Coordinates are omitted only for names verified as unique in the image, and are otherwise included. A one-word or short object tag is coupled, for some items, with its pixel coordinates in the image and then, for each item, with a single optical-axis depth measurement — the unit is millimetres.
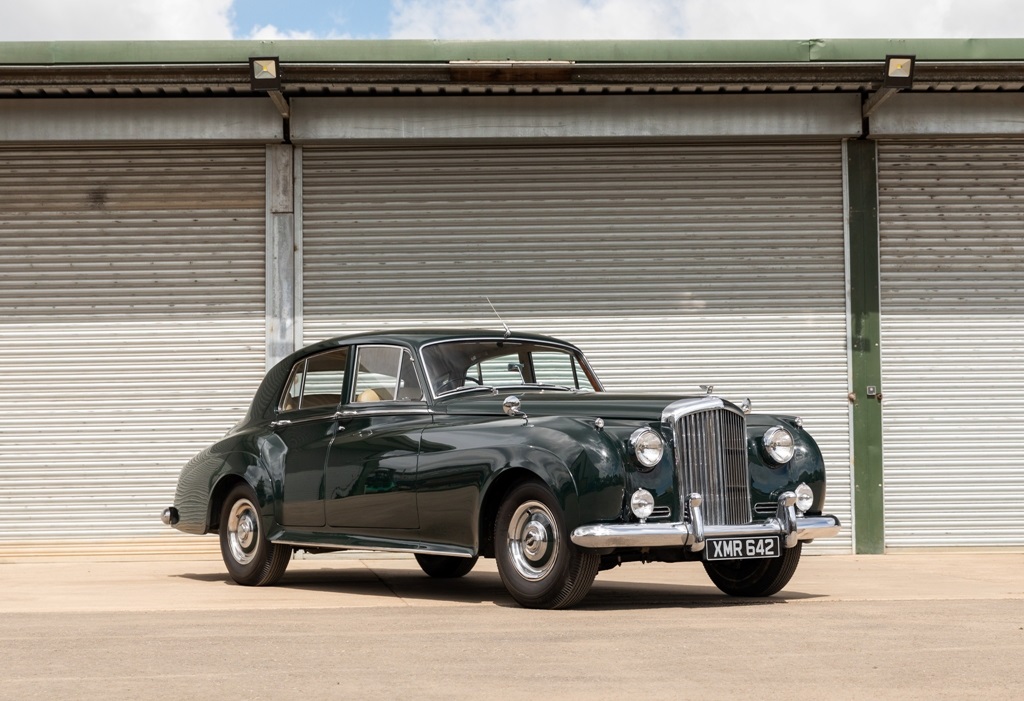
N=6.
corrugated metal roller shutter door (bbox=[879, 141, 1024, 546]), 13875
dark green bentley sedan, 7402
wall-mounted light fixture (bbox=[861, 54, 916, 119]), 12750
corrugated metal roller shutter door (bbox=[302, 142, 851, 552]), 13883
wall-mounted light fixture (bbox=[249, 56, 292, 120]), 12641
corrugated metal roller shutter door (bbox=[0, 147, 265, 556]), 13828
